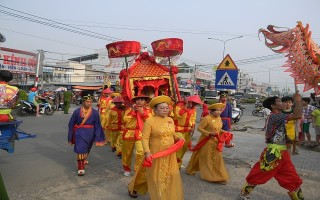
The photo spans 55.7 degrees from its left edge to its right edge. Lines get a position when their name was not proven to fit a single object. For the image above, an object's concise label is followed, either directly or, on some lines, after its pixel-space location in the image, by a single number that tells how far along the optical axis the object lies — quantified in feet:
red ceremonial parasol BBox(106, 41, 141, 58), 20.94
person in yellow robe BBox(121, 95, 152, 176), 19.19
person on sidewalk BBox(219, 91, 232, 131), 28.25
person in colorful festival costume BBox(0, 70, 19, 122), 17.30
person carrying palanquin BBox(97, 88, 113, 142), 30.63
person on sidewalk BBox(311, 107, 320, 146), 32.33
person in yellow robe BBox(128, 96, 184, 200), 13.20
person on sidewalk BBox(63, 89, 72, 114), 59.93
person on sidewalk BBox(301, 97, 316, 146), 35.45
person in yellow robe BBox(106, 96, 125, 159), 25.07
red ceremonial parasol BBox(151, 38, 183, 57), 21.34
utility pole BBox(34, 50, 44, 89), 70.54
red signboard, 65.21
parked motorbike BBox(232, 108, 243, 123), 58.19
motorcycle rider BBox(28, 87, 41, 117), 53.11
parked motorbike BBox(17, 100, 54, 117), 52.75
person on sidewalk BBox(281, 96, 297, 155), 16.93
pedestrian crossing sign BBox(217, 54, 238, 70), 24.69
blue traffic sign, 24.54
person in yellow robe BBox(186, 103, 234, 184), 18.65
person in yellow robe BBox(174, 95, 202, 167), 21.99
